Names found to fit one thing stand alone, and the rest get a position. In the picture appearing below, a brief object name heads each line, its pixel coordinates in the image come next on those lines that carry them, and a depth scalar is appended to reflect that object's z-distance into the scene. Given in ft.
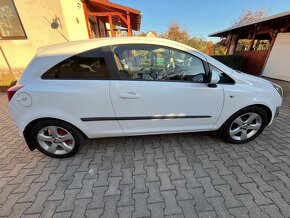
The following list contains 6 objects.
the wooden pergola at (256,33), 24.34
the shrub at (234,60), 30.22
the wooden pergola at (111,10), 23.36
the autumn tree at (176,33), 82.95
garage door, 23.95
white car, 6.83
